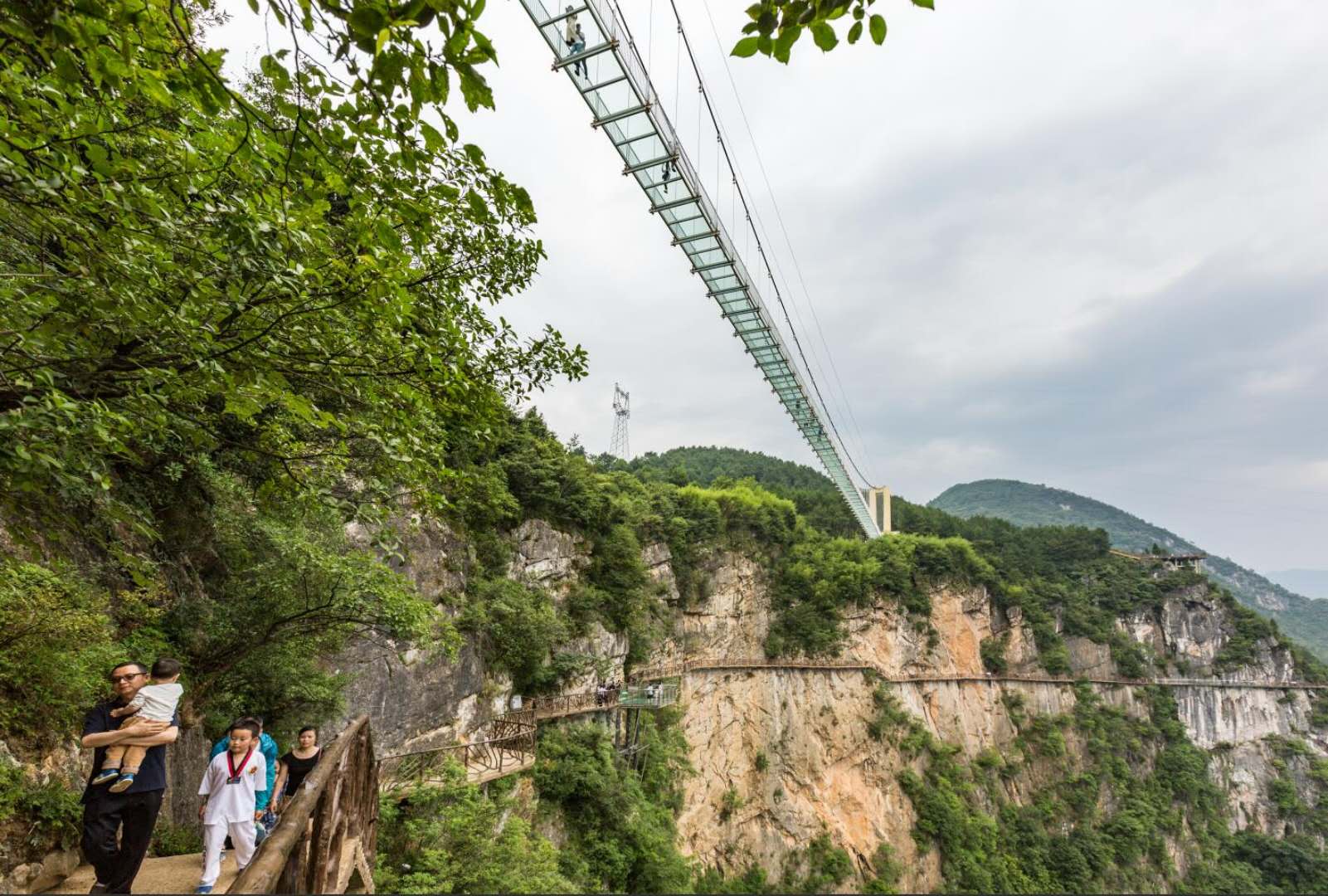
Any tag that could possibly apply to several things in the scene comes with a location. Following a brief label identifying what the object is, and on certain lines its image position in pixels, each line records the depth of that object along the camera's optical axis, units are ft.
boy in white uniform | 10.89
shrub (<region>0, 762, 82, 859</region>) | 11.50
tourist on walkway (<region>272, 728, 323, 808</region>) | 14.29
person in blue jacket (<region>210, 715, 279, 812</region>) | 13.09
